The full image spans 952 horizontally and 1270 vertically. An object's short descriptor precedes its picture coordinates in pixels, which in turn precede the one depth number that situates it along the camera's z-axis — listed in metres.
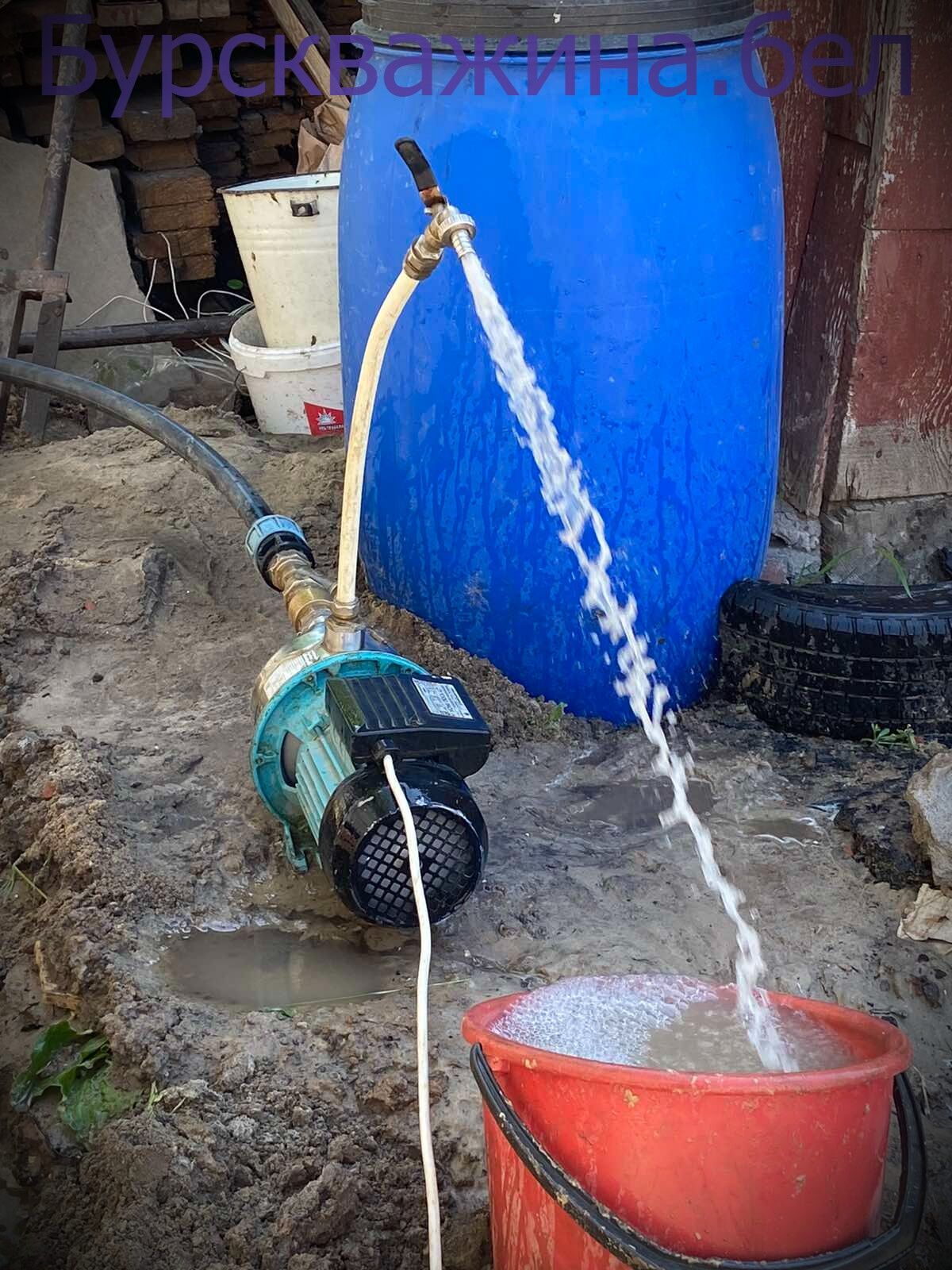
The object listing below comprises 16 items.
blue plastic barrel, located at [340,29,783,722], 2.12
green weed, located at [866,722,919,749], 2.33
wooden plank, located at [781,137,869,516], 2.68
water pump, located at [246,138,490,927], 1.68
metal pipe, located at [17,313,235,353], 3.84
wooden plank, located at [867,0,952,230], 2.48
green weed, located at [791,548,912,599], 2.83
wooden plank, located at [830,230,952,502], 2.65
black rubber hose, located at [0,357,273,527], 2.39
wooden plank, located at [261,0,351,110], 4.12
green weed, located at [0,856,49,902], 1.99
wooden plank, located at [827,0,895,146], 2.52
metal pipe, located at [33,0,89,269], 3.70
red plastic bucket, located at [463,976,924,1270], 1.09
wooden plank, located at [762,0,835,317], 2.65
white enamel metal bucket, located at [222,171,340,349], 3.38
